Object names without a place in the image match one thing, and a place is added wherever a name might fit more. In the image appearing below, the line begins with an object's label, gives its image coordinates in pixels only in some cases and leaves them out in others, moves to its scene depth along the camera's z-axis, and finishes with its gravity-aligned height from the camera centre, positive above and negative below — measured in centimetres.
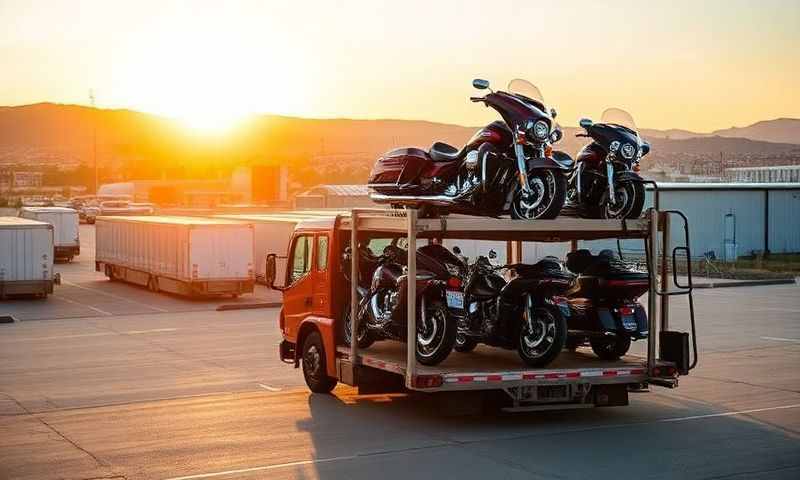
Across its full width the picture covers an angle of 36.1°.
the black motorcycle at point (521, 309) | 1366 -106
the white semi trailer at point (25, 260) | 3594 -136
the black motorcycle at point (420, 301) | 1356 -98
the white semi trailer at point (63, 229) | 5416 -66
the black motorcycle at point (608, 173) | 1485 +54
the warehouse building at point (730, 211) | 5394 +30
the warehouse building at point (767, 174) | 8744 +339
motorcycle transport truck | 1305 -151
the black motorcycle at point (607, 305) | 1461 -106
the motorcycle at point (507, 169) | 1404 +56
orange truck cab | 1559 -107
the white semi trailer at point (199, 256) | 3525 -121
